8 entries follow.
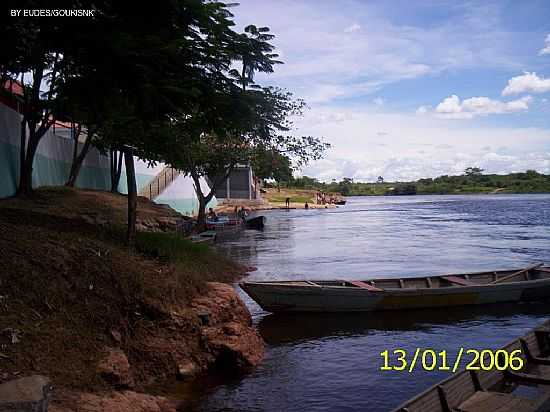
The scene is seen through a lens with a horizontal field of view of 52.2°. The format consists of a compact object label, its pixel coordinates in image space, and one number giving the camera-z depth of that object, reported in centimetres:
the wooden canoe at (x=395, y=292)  1492
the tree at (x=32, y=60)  1100
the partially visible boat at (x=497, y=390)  701
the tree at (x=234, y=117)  1279
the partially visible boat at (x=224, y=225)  3947
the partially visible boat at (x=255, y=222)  4710
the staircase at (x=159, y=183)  4069
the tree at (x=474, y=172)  18288
